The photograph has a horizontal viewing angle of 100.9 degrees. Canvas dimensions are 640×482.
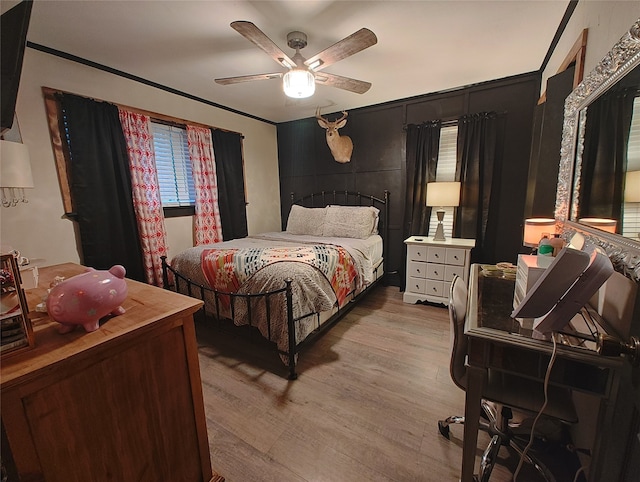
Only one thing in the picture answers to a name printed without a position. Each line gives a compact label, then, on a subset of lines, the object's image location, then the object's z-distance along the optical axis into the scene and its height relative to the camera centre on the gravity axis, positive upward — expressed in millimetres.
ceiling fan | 1595 +954
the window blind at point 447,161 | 3186 +386
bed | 1939 -676
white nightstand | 2854 -800
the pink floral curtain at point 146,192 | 2645 +110
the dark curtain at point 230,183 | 3504 +239
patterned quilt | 2133 -530
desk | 821 -577
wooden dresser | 651 -569
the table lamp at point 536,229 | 1691 -250
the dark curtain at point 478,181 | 2945 +129
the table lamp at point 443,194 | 2906 -5
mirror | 896 +213
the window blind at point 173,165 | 3012 +427
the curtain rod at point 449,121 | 3088 +840
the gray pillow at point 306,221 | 3658 -326
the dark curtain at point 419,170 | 3225 +304
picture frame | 660 -266
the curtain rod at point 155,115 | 2172 +934
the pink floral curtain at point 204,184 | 3211 +207
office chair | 1036 -823
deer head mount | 3371 +750
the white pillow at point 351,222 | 3371 -330
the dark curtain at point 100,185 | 2318 +174
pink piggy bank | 756 -280
